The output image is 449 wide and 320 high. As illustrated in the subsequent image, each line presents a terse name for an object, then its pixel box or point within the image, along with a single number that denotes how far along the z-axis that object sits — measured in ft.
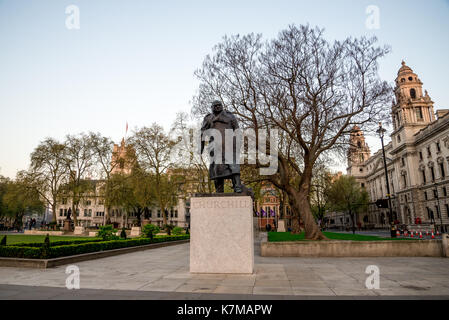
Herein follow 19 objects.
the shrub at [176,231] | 97.42
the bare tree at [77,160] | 143.02
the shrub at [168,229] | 100.05
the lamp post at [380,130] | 60.49
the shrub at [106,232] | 55.62
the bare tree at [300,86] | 55.01
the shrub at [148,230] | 70.28
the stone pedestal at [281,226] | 146.20
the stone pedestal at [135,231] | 114.88
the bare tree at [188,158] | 114.11
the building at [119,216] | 261.44
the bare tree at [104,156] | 143.95
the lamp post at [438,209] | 162.01
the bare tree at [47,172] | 138.41
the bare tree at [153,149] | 127.85
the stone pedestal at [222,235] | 25.94
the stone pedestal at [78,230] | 124.57
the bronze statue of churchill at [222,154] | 28.30
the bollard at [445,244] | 41.69
